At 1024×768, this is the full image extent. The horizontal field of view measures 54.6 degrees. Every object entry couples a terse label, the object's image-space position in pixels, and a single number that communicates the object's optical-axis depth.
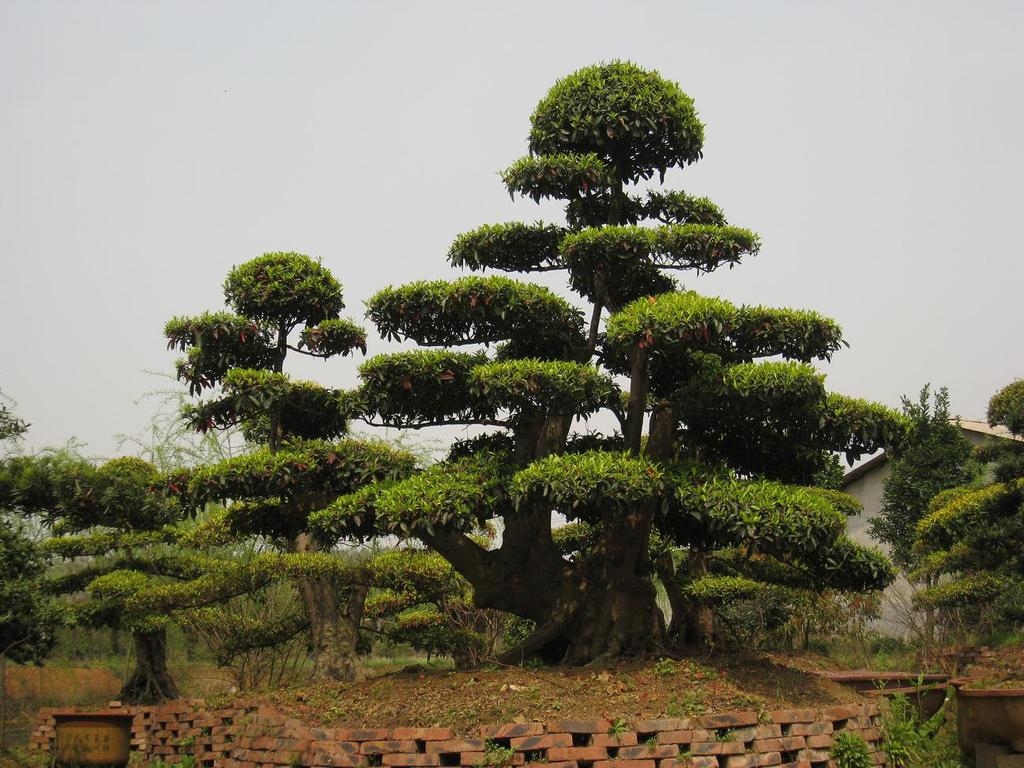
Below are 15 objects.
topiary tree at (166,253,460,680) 8.23
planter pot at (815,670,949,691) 10.06
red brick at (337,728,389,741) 6.60
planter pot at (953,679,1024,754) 7.00
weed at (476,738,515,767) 6.34
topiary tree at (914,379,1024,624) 12.23
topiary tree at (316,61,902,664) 7.30
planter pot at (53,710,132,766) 9.29
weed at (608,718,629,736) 6.49
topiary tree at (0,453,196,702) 10.17
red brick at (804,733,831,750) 6.88
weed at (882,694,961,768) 7.41
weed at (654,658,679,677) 7.49
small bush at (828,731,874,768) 6.94
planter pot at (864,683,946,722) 8.94
